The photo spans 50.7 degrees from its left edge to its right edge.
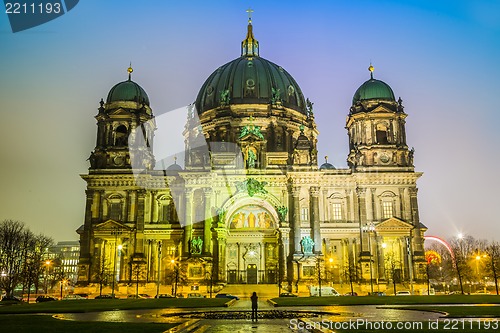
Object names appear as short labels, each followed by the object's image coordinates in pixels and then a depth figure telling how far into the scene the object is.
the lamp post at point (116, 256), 69.62
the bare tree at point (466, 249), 95.19
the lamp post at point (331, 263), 68.96
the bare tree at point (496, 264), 83.84
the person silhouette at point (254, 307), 26.77
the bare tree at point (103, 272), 69.44
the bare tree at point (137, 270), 70.44
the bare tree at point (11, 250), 77.59
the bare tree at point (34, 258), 78.95
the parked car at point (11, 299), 58.83
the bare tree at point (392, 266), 69.38
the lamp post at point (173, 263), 71.35
